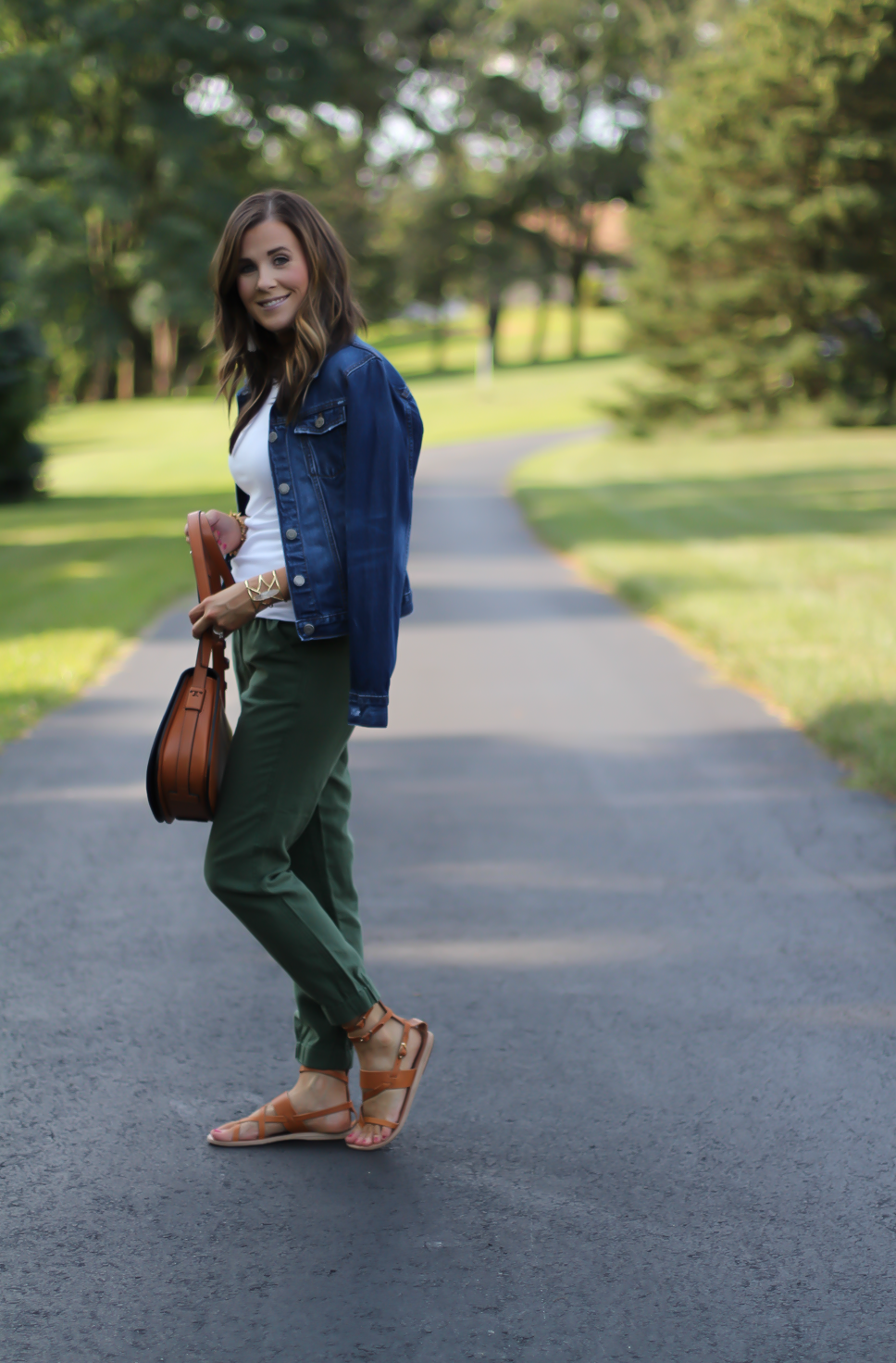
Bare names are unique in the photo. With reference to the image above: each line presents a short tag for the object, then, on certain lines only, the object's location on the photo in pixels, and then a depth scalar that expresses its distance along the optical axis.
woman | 2.94
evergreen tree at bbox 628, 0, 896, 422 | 28.97
